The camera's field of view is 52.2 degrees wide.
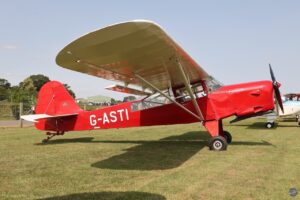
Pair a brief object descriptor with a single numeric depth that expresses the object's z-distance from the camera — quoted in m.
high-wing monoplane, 5.57
